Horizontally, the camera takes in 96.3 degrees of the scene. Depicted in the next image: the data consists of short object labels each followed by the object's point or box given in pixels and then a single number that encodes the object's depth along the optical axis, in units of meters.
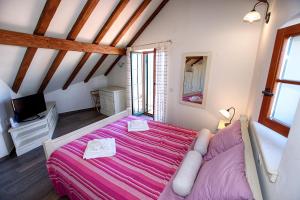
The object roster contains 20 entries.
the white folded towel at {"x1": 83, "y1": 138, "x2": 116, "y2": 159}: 1.56
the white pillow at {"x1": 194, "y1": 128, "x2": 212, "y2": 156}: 1.48
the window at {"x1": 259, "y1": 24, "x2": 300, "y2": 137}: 1.18
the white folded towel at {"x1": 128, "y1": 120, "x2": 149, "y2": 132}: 2.19
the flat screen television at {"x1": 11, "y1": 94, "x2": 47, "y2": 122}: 2.59
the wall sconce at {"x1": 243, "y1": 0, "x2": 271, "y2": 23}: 1.58
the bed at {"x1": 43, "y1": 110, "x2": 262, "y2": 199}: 1.15
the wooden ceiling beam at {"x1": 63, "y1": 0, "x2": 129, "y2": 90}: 2.36
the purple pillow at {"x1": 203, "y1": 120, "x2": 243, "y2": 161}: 1.32
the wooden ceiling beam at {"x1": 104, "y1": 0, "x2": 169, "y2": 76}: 2.99
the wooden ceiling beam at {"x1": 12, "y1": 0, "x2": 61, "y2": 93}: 1.74
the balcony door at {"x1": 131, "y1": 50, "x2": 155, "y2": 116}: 4.04
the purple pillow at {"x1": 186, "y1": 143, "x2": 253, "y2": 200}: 0.79
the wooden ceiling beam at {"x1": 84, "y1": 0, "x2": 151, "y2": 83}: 2.67
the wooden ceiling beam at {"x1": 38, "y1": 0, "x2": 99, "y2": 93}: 2.02
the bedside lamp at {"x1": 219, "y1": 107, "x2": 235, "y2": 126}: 2.17
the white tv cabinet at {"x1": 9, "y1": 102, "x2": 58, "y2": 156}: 2.44
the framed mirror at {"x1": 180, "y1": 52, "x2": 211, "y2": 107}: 2.72
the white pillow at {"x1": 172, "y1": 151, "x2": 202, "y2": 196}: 1.03
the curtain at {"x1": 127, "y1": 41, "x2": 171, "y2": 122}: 3.15
